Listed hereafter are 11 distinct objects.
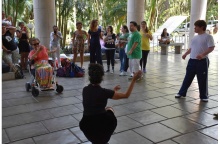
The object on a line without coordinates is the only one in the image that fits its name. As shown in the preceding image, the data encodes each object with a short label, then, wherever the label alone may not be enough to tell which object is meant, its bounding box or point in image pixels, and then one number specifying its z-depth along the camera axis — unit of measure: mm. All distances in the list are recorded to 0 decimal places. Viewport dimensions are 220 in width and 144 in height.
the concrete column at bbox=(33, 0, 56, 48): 9234
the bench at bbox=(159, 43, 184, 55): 13124
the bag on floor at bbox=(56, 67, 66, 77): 7777
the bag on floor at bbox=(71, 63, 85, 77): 7703
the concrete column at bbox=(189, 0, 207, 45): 13344
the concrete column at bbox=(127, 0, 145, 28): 11336
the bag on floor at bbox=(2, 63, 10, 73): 7359
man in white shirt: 4664
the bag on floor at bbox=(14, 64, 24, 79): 7452
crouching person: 2705
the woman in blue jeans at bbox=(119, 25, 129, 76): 7926
